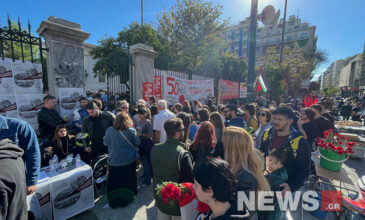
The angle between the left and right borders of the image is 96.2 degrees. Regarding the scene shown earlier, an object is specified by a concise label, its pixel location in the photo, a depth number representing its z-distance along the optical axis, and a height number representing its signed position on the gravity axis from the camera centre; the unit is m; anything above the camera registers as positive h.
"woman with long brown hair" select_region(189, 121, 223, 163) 2.51 -0.77
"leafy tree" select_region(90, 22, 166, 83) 13.79 +4.57
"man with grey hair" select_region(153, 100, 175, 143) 4.04 -0.78
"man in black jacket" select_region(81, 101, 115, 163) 3.53 -0.80
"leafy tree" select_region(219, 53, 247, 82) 17.22 +3.04
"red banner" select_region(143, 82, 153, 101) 6.73 +0.08
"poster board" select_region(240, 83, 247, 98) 15.07 +0.32
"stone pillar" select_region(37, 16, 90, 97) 4.18 +1.06
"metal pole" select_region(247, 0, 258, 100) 7.41 +2.18
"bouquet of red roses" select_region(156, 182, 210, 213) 1.51 -0.97
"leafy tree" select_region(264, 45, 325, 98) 18.89 +3.24
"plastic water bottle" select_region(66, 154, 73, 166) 2.84 -1.22
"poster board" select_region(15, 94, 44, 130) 3.99 -0.41
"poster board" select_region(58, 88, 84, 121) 4.42 -0.26
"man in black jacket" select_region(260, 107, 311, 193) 2.17 -0.77
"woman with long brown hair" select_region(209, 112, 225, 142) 3.32 -0.59
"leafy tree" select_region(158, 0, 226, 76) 10.23 +3.90
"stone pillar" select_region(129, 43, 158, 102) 6.52 +0.99
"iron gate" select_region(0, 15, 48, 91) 3.62 +1.26
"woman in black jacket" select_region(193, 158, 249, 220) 1.22 -0.72
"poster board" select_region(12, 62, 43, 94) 3.91 +0.31
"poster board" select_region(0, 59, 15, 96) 3.70 +0.24
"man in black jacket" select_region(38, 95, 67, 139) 3.61 -0.64
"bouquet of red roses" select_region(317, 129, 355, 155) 2.90 -0.91
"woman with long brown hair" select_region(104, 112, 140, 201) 2.92 -1.09
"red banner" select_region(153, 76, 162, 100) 7.45 +0.24
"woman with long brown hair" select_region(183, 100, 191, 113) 5.65 -0.52
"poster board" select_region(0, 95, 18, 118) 3.72 -0.38
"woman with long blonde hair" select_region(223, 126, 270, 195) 1.61 -0.71
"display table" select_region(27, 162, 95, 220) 2.27 -1.52
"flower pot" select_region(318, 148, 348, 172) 2.98 -1.18
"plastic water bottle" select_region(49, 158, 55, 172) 2.68 -1.25
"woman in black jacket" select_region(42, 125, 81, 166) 3.10 -1.07
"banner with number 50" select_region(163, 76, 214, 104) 8.02 +0.19
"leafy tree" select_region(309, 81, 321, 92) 38.15 +2.00
